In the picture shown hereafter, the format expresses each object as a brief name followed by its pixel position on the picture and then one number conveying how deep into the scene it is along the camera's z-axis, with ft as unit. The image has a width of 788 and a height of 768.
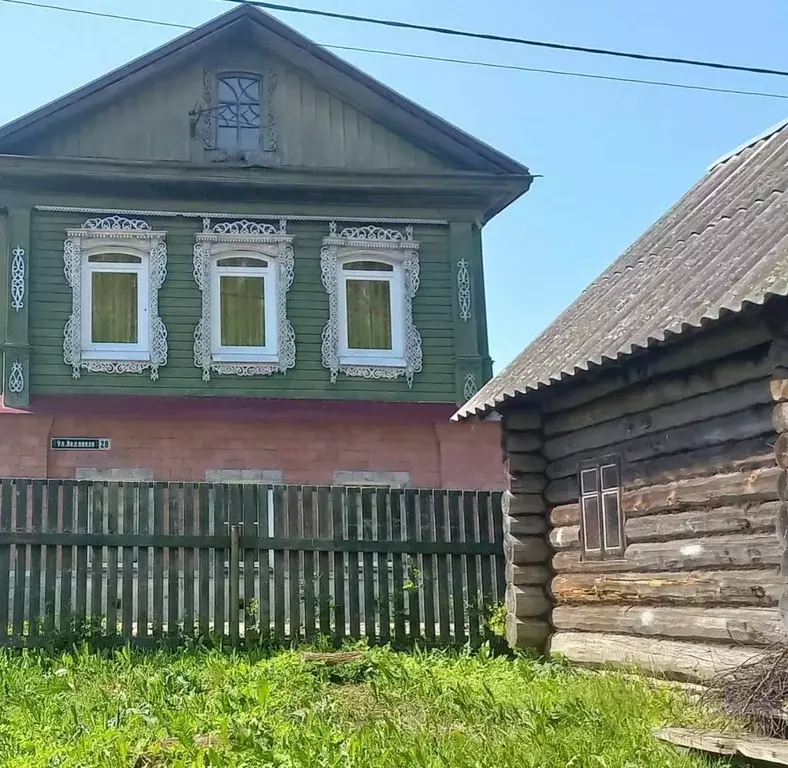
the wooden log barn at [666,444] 23.57
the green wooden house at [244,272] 53.11
